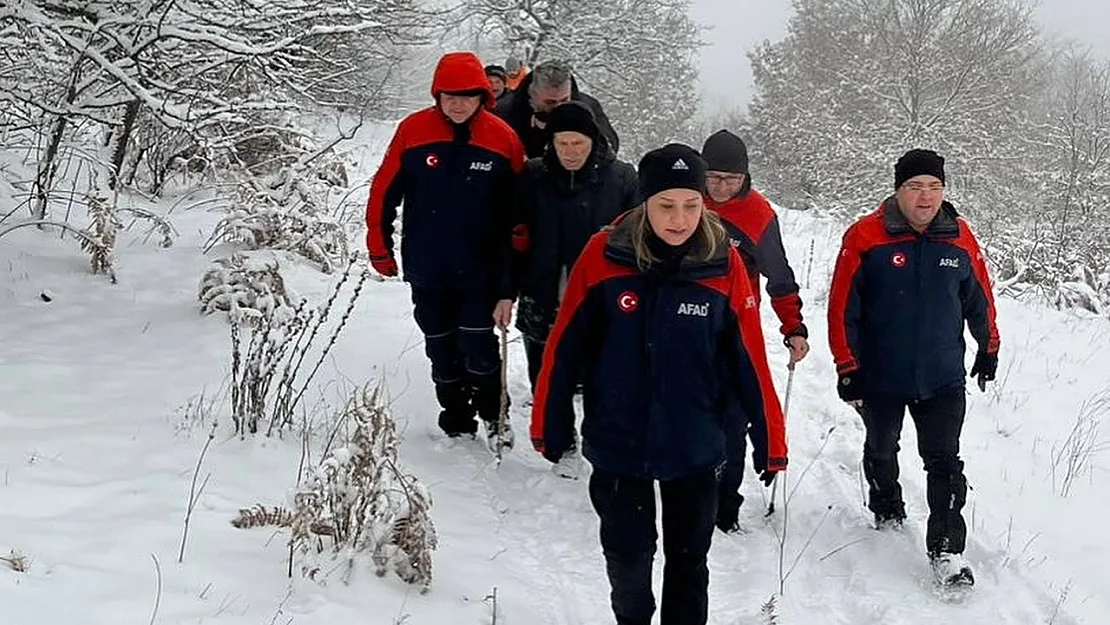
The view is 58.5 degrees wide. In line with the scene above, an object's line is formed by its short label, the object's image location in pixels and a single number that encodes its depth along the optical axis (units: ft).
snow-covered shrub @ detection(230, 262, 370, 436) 16.42
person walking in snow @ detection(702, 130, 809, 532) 15.88
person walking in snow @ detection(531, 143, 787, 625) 10.90
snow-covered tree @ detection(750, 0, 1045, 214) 98.94
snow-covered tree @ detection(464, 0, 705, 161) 99.04
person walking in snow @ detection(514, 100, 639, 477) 15.87
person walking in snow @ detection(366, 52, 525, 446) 17.06
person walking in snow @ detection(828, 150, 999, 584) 15.03
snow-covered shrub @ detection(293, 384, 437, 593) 12.64
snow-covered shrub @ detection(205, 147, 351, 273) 27.14
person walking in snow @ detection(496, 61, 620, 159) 18.70
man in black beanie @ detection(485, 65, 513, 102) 25.05
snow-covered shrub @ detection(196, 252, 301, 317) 23.35
